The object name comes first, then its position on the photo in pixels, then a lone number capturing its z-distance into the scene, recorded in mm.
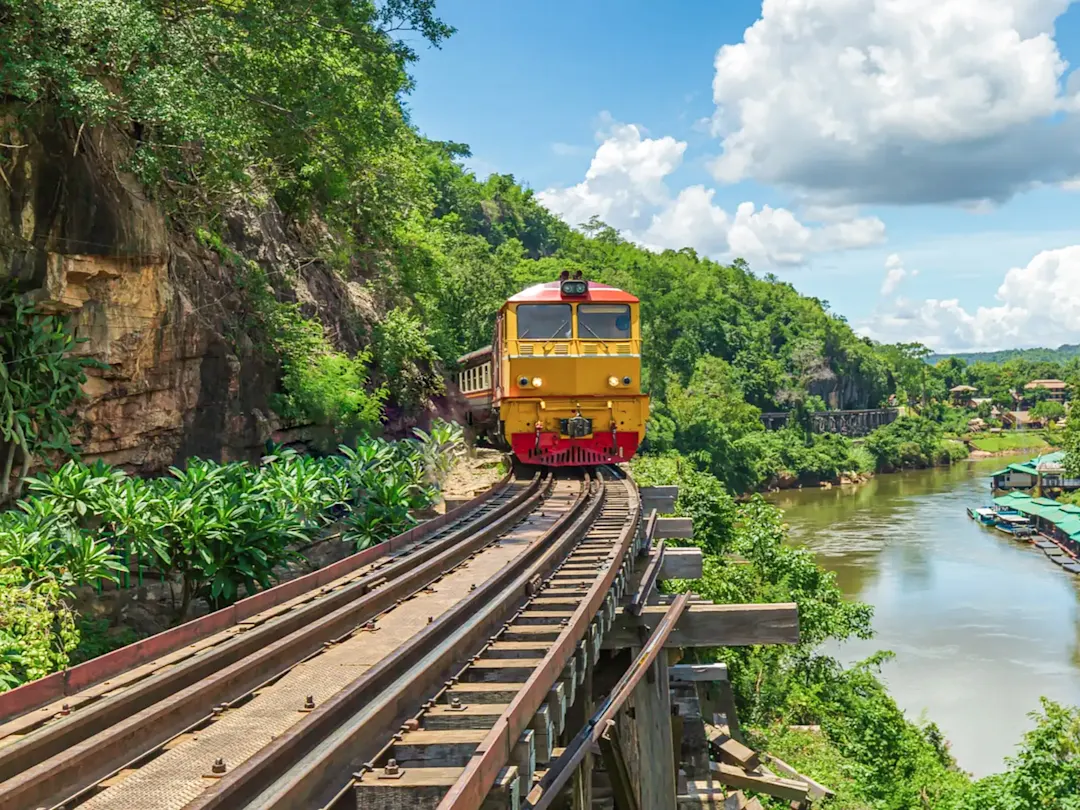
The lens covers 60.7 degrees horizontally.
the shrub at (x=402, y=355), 21984
